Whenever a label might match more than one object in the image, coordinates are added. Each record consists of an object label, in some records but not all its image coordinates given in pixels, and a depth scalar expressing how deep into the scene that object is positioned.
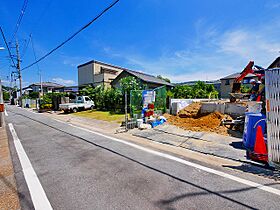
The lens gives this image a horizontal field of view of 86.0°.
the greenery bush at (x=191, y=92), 23.44
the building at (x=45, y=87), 52.39
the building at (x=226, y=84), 33.28
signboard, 9.05
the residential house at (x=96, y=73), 27.21
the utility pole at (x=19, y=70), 30.33
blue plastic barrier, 4.57
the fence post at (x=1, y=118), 9.63
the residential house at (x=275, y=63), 21.06
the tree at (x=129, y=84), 13.88
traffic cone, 3.97
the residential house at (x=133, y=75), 21.25
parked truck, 16.95
